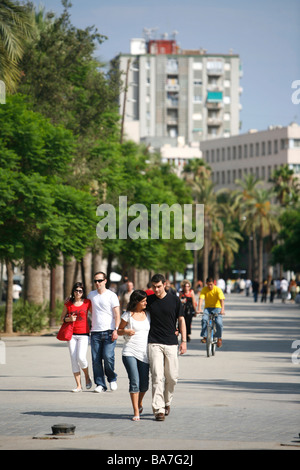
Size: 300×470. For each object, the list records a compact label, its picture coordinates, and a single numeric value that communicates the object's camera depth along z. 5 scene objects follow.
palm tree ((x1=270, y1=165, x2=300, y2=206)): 112.75
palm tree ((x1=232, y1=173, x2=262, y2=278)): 111.75
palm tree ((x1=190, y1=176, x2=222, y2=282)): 106.01
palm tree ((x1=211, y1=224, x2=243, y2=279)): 118.69
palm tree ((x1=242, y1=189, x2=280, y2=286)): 111.06
